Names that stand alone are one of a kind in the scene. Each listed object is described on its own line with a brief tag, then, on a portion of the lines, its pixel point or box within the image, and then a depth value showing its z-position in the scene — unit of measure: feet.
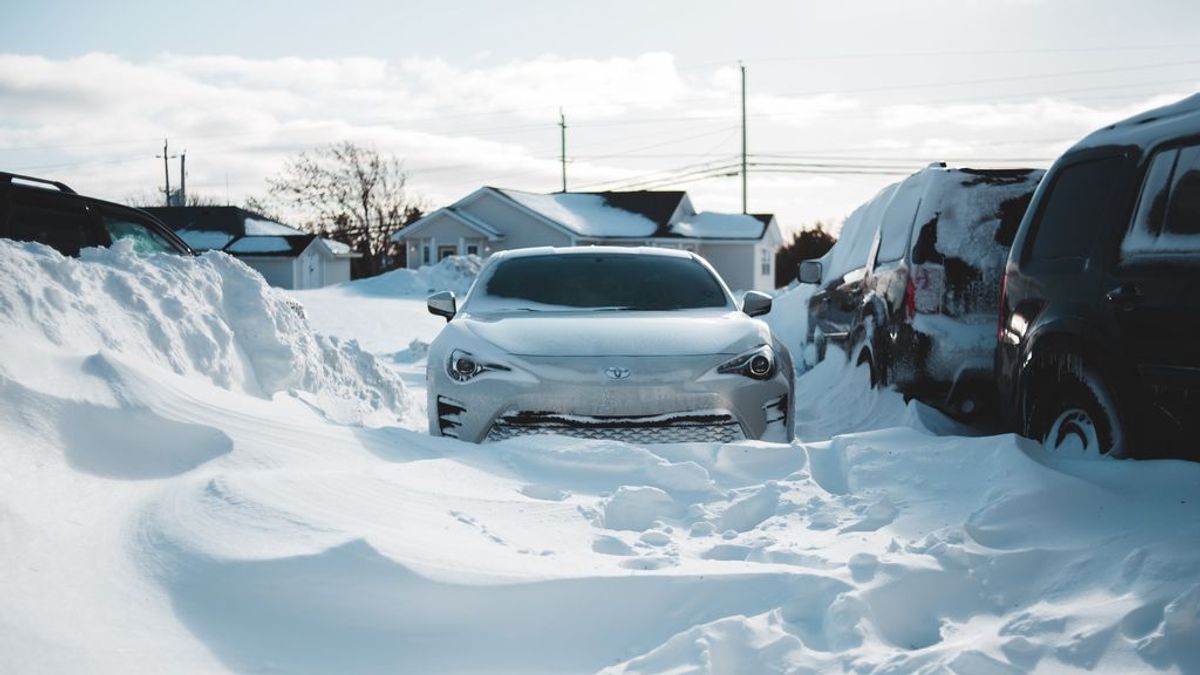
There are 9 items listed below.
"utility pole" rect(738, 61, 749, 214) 167.02
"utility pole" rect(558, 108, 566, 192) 195.62
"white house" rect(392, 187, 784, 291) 149.07
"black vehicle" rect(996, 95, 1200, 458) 12.98
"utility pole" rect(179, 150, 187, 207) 216.74
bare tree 208.74
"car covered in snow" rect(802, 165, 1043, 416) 20.89
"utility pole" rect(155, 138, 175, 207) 217.77
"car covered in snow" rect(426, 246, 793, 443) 18.17
